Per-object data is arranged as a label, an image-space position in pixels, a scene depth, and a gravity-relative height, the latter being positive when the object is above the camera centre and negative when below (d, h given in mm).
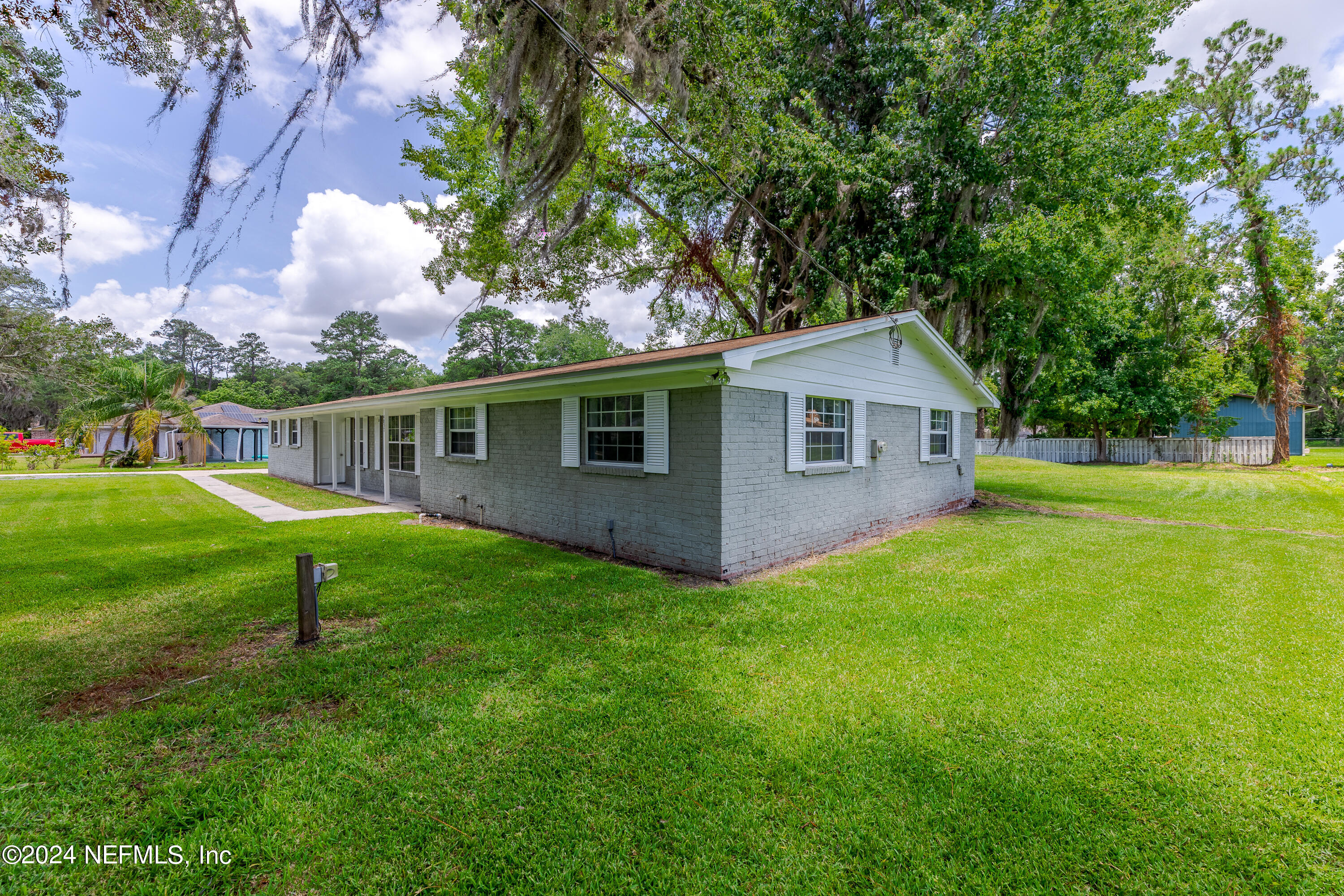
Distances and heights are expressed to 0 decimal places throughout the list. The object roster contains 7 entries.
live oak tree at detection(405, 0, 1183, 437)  11141 +6328
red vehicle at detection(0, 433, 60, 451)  8403 +14
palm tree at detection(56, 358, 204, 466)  21406 +1688
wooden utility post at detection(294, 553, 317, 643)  4234 -1235
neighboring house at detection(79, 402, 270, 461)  29000 +413
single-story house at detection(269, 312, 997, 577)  6148 -27
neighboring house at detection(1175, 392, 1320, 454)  26891 +1372
